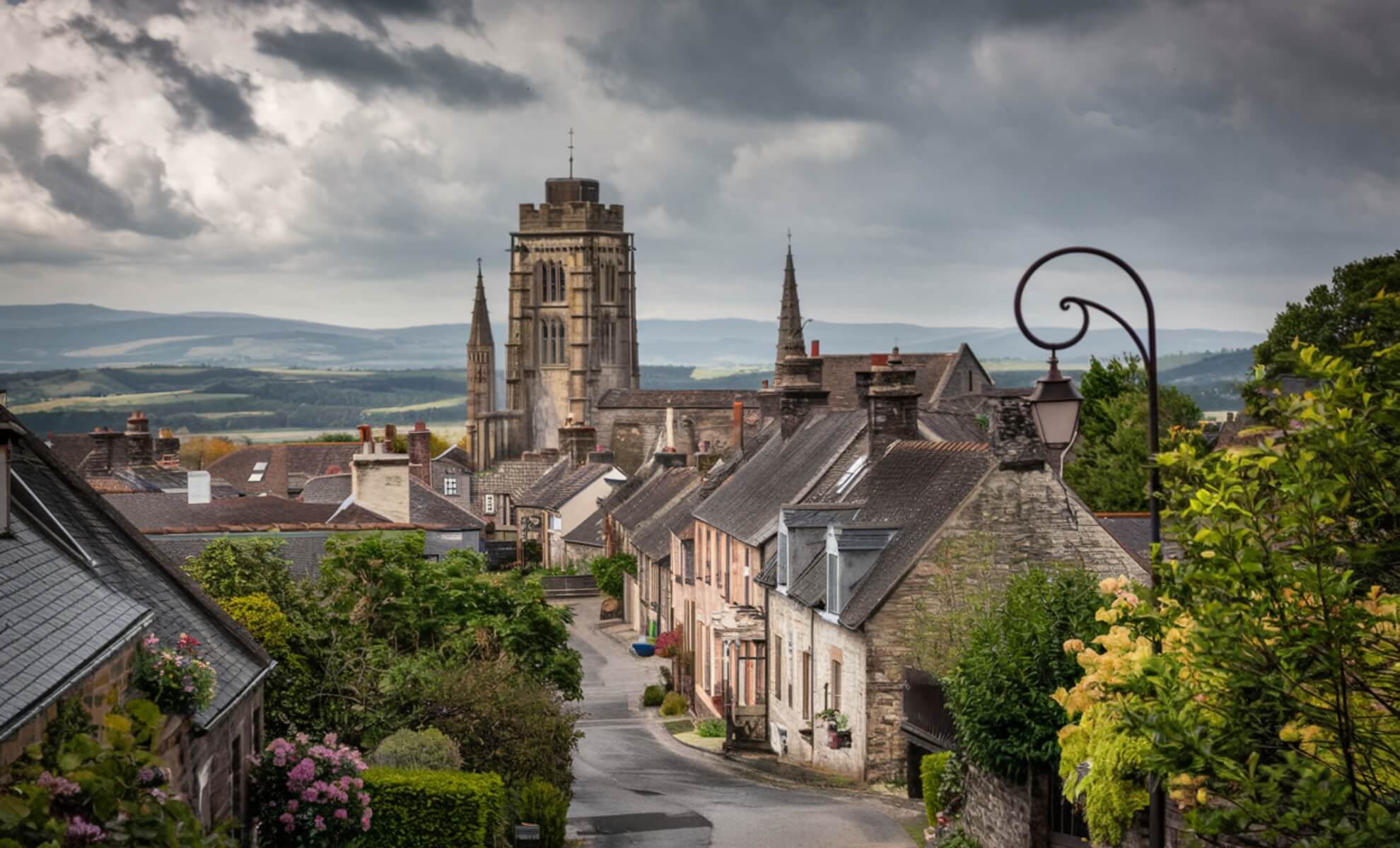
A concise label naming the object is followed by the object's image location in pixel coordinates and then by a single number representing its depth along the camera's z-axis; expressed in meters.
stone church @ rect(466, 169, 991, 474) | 160.88
